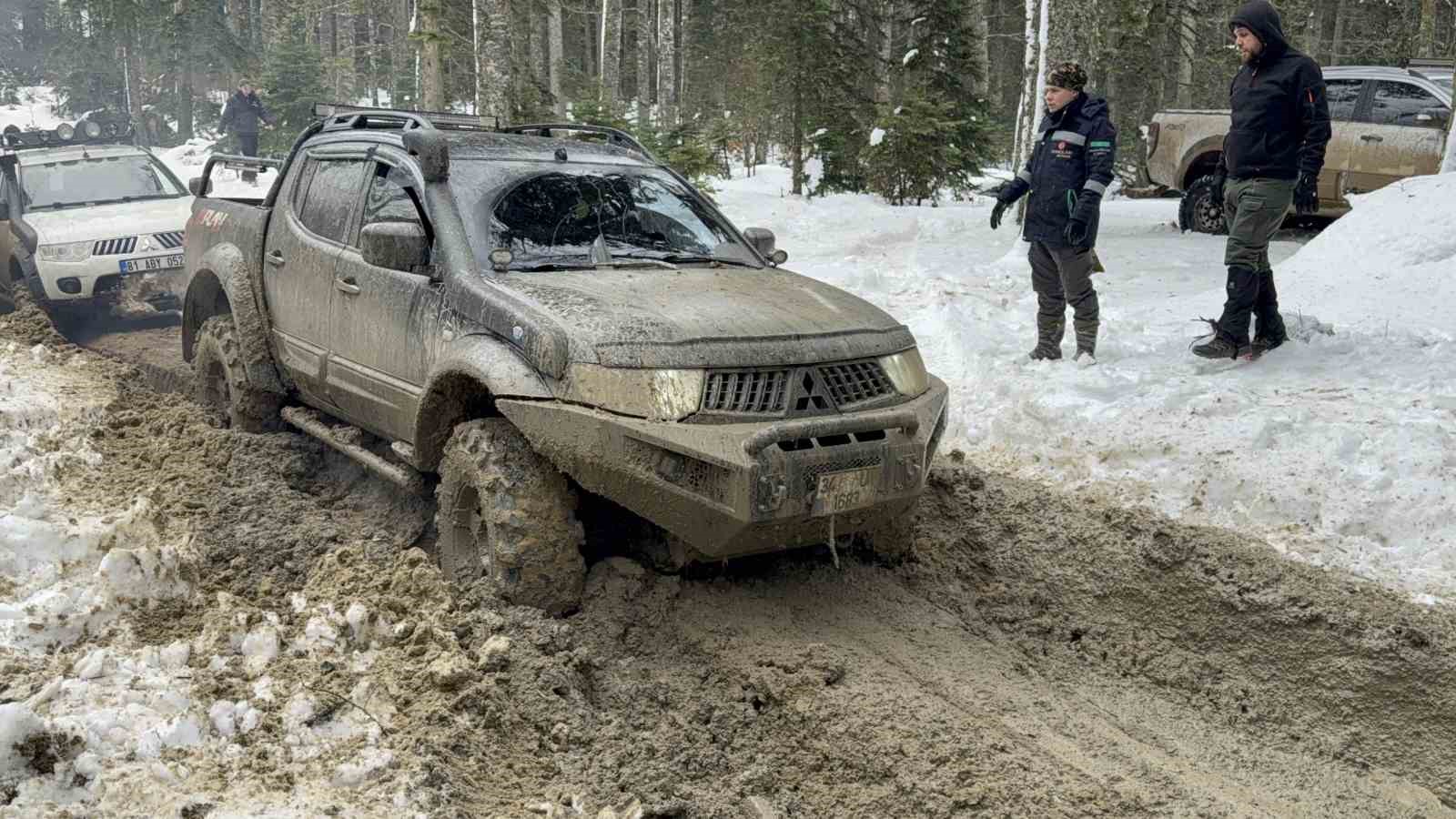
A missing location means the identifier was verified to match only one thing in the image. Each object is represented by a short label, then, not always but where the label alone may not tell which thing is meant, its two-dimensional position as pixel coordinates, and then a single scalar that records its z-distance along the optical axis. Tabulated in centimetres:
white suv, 1087
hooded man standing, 725
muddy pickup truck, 423
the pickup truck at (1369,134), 1320
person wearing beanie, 779
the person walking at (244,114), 2241
